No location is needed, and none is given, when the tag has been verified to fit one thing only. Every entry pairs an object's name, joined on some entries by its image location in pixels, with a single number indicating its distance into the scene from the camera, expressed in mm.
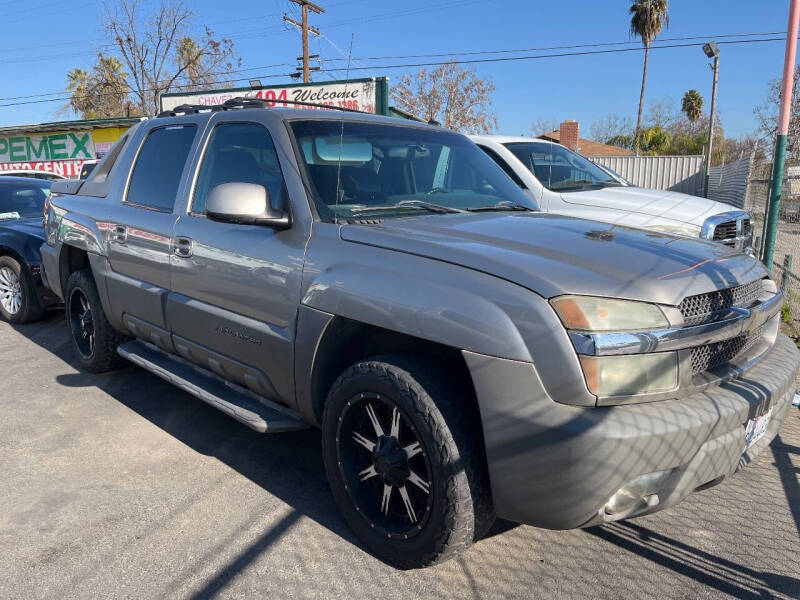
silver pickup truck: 2193
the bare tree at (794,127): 19797
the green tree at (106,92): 40562
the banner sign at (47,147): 23578
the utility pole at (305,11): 24447
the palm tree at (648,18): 43375
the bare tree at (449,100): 36562
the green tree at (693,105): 55250
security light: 17328
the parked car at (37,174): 12719
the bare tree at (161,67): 37312
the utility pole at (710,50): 17344
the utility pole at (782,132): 6371
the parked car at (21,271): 6676
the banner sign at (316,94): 17359
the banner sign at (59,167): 23844
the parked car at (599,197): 5914
